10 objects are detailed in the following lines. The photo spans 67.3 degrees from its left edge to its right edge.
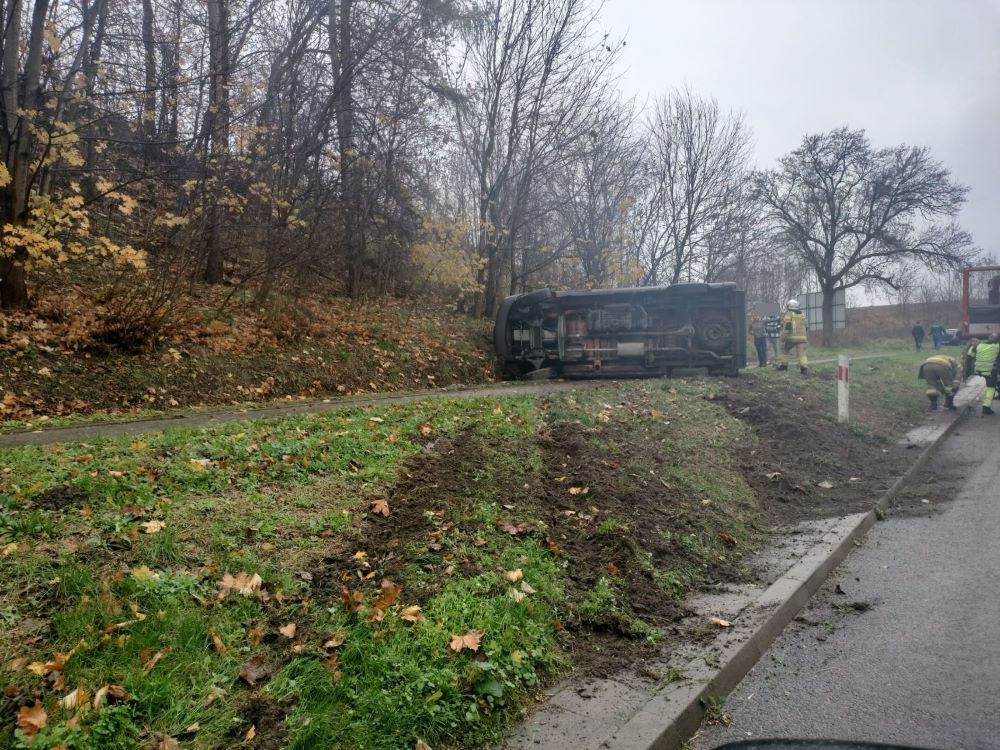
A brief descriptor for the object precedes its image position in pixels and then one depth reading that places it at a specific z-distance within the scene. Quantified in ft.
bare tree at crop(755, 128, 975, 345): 136.26
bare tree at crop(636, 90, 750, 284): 95.25
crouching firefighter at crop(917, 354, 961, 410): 51.67
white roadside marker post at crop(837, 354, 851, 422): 39.01
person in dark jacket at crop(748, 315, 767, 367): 76.92
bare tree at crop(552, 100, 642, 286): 89.71
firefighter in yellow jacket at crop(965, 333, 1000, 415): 46.80
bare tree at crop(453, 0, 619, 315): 70.38
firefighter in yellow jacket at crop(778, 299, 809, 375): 62.28
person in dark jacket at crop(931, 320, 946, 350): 130.02
